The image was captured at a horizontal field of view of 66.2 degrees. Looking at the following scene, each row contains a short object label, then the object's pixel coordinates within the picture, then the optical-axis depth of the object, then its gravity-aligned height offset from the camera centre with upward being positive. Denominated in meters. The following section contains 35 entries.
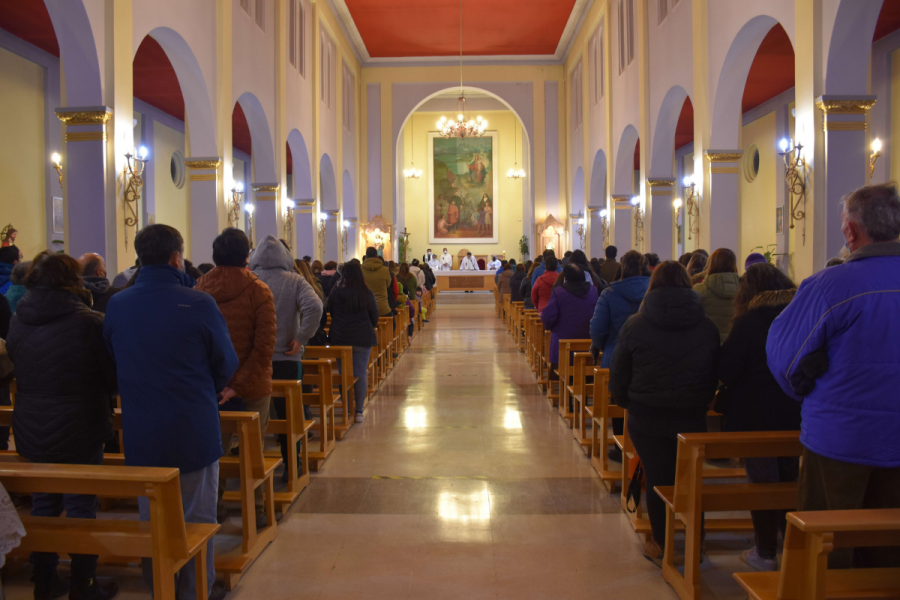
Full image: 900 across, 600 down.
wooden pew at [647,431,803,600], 3.06 -0.98
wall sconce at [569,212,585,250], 20.78 +1.68
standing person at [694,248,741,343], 4.48 -0.08
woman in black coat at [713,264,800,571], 3.30 -0.56
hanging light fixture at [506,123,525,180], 24.41 +3.72
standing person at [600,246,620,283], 9.75 +0.12
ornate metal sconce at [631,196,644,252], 14.55 +1.06
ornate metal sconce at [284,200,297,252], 15.33 +1.27
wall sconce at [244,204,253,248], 14.63 +1.22
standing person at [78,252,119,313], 4.83 +0.02
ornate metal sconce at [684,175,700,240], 11.35 +1.13
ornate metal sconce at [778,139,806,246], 7.93 +1.12
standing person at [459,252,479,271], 27.42 +0.59
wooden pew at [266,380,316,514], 4.44 -0.98
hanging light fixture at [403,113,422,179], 24.83 +3.88
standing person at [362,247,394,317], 8.15 +0.03
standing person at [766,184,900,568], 2.19 -0.28
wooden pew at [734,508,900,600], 2.02 -0.86
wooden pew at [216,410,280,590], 3.44 -1.07
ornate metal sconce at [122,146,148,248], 7.98 +1.09
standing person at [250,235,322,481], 4.76 -0.12
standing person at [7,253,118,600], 2.92 -0.38
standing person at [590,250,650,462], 5.12 -0.17
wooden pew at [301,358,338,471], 5.45 -0.95
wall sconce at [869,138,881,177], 10.64 +2.10
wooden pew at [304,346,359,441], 6.22 -0.83
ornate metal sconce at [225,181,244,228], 11.69 +1.27
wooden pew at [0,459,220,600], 2.52 -0.93
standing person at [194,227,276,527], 3.78 -0.16
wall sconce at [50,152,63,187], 12.55 +2.27
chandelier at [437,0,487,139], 19.77 +4.41
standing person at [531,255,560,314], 7.92 -0.09
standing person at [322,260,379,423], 6.55 -0.33
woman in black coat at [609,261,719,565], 3.35 -0.41
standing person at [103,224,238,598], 2.75 -0.30
